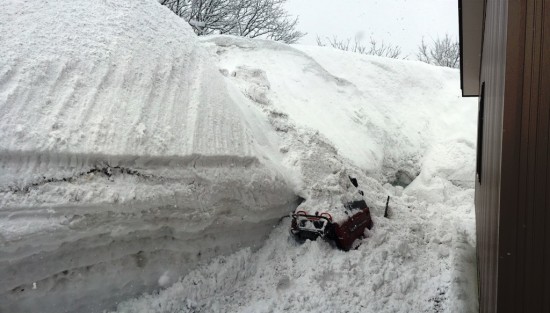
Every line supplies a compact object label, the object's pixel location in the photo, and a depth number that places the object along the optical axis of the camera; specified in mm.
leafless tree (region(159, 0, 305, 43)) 17250
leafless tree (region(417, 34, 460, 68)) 27250
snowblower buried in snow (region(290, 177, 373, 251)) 4887
